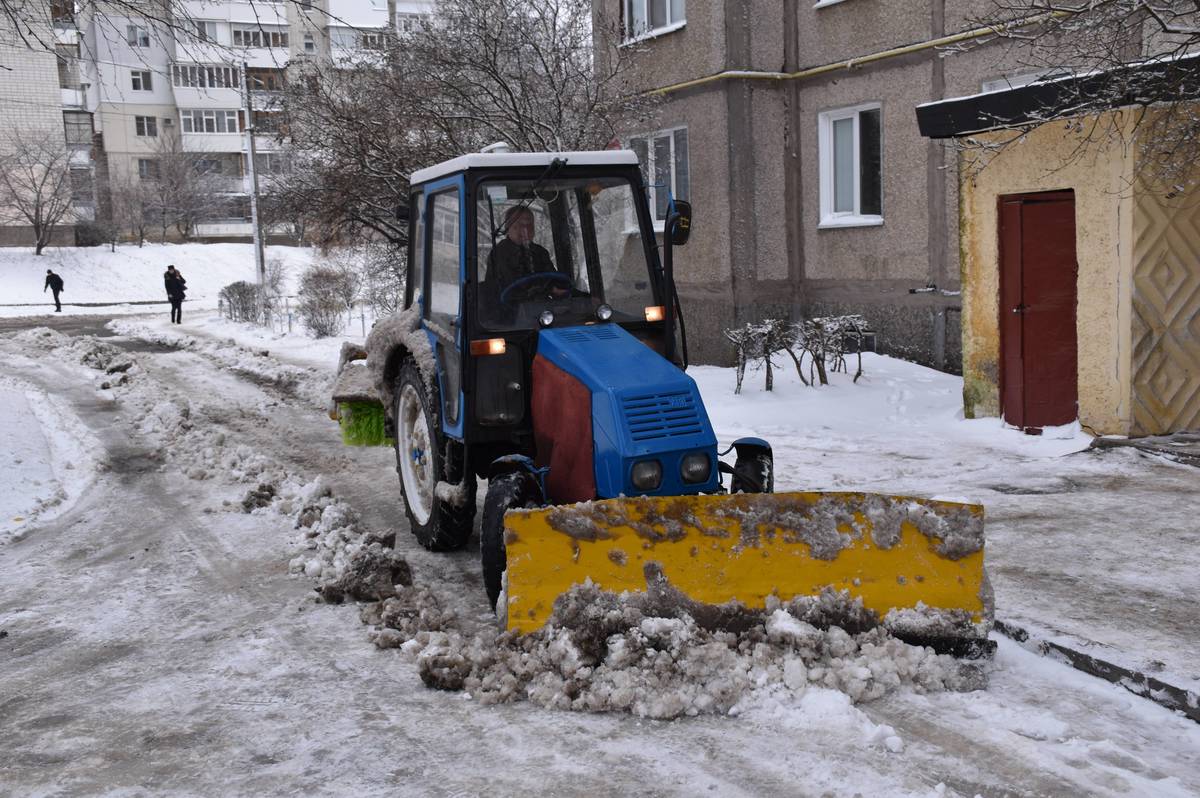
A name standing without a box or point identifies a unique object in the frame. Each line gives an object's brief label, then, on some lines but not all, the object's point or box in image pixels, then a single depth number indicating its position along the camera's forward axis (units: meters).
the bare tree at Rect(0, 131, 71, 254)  47.12
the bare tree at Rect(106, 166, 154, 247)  52.47
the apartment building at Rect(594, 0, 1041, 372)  14.39
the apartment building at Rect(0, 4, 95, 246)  49.03
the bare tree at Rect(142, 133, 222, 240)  55.72
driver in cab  6.02
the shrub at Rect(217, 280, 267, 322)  28.55
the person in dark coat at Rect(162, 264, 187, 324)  29.53
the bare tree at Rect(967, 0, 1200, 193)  7.84
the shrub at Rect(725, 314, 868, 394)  12.65
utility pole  28.65
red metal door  10.00
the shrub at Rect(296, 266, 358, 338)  24.11
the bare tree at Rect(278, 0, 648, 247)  13.56
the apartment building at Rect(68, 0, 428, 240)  57.09
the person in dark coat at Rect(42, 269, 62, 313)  35.93
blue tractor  5.26
